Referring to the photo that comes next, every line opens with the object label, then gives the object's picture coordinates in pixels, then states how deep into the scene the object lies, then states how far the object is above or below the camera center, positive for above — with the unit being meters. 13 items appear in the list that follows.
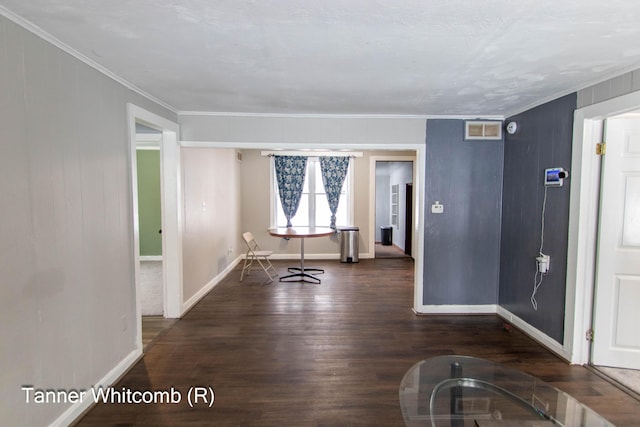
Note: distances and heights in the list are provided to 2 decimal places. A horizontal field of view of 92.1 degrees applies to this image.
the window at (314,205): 6.71 -0.18
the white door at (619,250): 2.44 -0.42
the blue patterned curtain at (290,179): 6.52 +0.38
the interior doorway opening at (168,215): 3.13 -0.21
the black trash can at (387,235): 8.61 -1.07
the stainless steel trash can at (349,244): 6.38 -0.97
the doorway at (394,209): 7.35 -0.33
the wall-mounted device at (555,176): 2.68 +0.19
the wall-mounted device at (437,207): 3.62 -0.11
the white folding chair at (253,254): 4.99 -0.93
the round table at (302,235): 4.89 -0.61
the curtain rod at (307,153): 6.40 +0.91
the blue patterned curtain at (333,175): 6.55 +0.47
